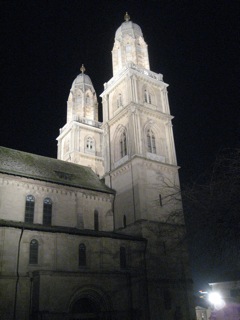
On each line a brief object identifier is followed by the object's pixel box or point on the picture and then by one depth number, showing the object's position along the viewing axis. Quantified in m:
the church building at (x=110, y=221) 22.30
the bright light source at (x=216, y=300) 33.42
